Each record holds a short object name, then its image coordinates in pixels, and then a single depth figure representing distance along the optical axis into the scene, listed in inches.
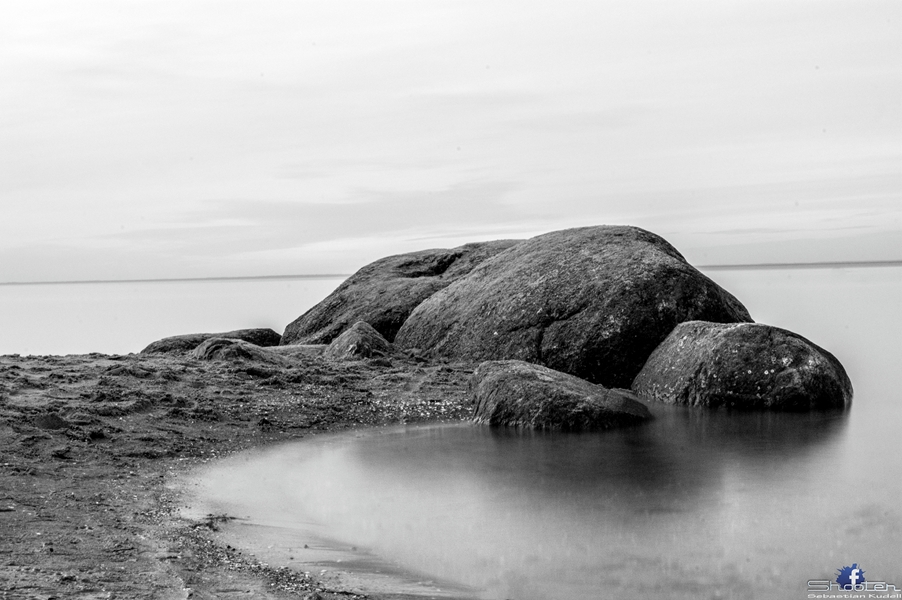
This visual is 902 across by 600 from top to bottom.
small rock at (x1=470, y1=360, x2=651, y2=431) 463.2
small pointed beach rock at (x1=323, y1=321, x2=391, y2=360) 653.9
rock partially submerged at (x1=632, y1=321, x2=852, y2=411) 534.3
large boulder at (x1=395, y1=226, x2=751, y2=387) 608.1
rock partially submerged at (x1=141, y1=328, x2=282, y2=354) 738.8
